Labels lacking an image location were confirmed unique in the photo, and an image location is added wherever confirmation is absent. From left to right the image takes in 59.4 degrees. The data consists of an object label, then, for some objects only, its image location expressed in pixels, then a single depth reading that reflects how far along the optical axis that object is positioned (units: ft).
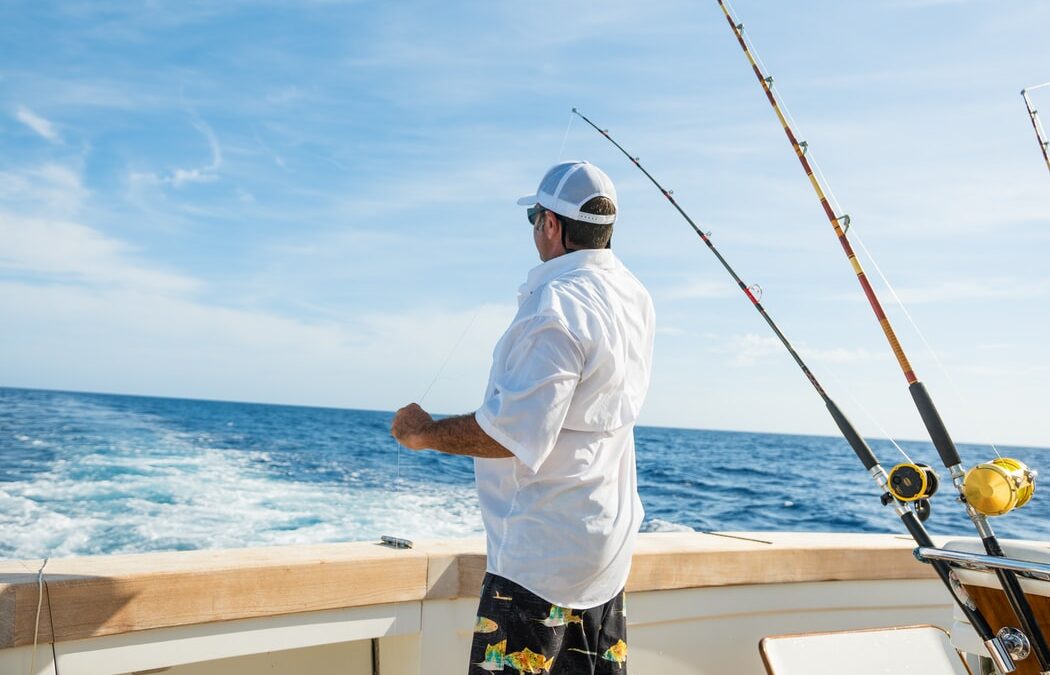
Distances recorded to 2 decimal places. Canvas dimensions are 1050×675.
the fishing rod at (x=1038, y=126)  7.29
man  4.38
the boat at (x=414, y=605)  4.84
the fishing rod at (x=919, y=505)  4.81
